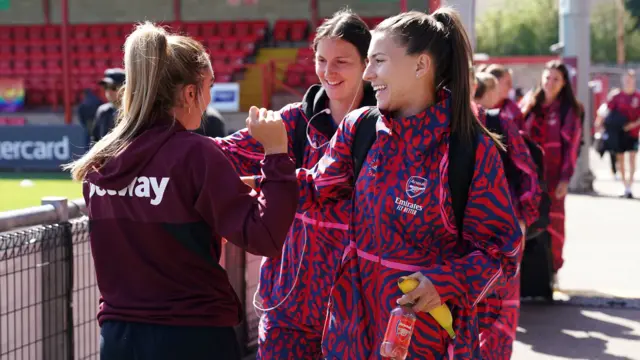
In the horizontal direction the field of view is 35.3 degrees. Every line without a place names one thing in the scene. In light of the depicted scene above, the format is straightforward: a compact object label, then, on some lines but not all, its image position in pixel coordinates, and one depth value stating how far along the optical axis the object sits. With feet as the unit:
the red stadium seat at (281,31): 86.69
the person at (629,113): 58.70
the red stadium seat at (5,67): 88.78
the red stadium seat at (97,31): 91.32
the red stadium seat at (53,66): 85.66
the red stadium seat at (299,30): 86.28
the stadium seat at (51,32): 92.58
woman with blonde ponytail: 9.36
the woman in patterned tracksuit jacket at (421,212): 9.61
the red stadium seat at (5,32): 93.18
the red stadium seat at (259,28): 86.79
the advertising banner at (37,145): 70.38
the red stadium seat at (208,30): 89.71
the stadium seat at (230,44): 85.35
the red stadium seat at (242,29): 88.22
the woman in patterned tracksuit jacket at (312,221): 12.83
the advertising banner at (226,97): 74.23
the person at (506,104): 25.03
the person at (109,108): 30.40
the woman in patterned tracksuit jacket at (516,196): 17.34
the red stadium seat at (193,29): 90.94
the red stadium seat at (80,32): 91.81
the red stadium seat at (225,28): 88.85
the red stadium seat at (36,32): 92.53
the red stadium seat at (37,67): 85.79
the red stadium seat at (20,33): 92.88
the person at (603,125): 60.61
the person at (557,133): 29.27
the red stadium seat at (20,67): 87.31
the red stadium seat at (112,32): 90.38
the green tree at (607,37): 237.45
